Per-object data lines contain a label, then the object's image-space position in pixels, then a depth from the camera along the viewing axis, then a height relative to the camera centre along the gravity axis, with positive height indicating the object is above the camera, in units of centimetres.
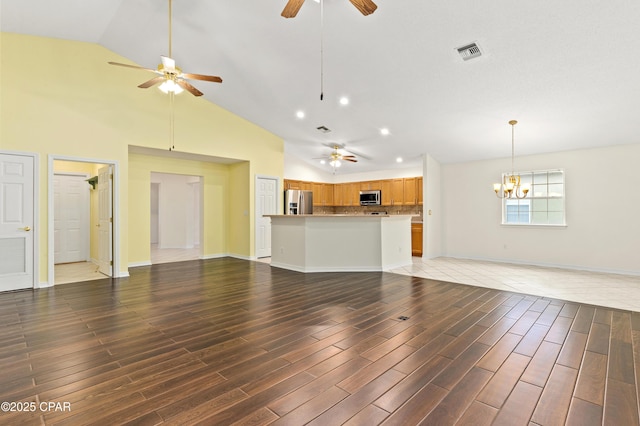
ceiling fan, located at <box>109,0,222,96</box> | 398 +179
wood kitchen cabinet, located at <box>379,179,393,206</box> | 941 +66
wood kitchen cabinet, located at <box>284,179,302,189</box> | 945 +92
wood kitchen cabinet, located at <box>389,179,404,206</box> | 916 +65
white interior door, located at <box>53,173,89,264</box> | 710 -9
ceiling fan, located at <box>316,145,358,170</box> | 775 +151
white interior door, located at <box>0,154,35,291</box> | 462 -10
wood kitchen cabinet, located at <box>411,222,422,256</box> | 836 -66
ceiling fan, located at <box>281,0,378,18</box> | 268 +183
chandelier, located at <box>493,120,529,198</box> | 564 +56
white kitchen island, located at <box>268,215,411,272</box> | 608 -59
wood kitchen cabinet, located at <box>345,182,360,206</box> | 1020 +66
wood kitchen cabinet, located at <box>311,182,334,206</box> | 1023 +68
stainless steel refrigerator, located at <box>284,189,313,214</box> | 878 +36
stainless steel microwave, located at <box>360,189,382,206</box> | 959 +50
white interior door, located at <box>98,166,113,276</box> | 565 -10
